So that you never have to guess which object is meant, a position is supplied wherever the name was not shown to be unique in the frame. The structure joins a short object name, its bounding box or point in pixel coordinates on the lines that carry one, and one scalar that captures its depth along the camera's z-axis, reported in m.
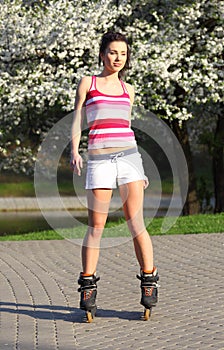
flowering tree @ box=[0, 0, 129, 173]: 12.66
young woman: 6.10
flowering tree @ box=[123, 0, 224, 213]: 13.19
